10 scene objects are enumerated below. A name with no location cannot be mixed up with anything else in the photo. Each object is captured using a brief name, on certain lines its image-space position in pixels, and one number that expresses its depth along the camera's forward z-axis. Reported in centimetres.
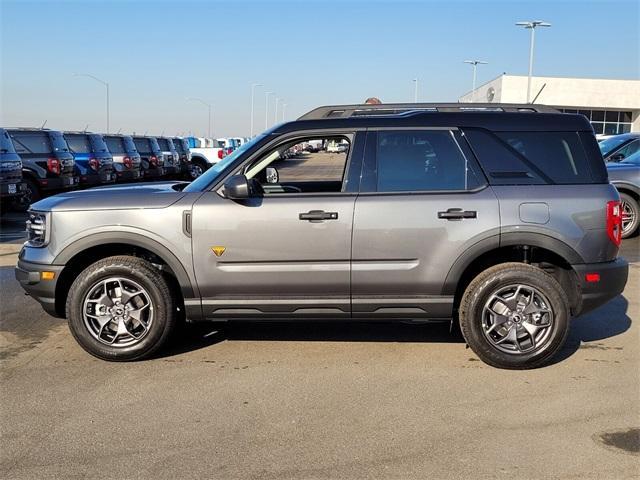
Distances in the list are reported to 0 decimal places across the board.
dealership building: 5466
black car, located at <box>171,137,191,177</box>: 2688
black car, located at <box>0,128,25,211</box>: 1262
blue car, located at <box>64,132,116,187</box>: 1808
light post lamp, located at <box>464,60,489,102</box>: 6525
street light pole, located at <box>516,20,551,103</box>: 4434
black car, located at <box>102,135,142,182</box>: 2053
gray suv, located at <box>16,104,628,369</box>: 472
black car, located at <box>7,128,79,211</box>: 1517
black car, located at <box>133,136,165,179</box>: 2309
